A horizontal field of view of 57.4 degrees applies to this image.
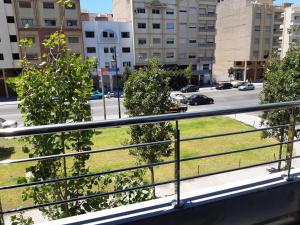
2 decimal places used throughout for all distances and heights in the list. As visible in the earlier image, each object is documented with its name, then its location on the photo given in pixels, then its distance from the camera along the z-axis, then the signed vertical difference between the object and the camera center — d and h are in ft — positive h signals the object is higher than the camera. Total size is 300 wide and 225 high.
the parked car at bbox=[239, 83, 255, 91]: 130.31 -13.73
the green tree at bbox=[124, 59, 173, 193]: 31.89 -5.47
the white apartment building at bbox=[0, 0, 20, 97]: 111.96 +8.90
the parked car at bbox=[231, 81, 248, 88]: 137.30 -13.37
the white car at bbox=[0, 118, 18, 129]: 56.29 -12.86
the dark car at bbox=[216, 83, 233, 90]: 134.51 -13.68
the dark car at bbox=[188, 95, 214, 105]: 95.96 -14.28
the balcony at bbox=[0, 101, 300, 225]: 6.09 -3.90
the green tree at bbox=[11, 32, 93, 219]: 12.12 -2.34
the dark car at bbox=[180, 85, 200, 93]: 127.85 -13.85
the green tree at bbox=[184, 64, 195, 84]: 139.35 -7.15
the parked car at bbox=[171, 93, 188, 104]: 97.18 -14.13
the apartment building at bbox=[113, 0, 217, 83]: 137.80 +14.93
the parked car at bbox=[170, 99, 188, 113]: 75.13 -14.25
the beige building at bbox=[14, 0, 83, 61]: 114.32 +17.24
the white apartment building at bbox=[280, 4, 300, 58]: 167.43 +22.75
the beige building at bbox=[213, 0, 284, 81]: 162.50 +14.30
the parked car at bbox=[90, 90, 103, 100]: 114.79 -14.37
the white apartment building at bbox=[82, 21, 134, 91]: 129.29 +7.71
